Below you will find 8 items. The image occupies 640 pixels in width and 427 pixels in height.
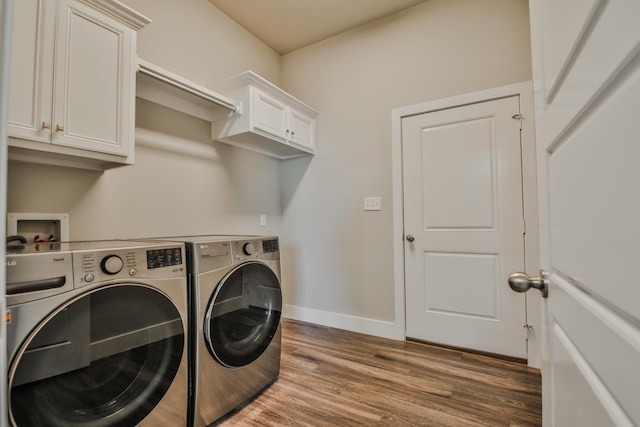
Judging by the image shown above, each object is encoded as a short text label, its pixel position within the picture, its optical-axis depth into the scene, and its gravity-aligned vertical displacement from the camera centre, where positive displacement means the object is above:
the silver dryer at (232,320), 1.36 -0.53
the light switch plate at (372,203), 2.62 +0.16
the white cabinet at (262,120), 2.23 +0.86
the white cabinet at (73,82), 1.16 +0.63
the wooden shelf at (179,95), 1.70 +0.87
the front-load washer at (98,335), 0.87 -0.40
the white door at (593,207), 0.32 +0.02
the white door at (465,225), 2.12 -0.03
